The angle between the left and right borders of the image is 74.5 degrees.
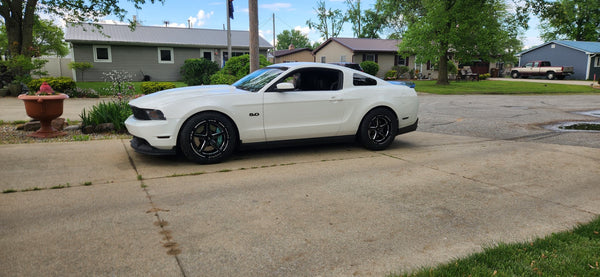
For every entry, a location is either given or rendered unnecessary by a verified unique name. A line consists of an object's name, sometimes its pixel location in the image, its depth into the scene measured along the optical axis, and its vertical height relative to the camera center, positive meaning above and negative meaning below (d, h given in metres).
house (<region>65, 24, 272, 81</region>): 27.58 +2.61
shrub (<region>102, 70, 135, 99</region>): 9.28 -0.19
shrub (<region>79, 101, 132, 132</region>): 8.29 -0.69
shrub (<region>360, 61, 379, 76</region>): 33.19 +1.40
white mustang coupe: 5.65 -0.45
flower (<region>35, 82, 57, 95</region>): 7.57 -0.13
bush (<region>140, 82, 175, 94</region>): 16.06 -0.15
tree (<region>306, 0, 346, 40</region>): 63.28 +10.05
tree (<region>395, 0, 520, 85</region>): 27.19 +3.65
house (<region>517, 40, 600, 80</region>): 44.12 +3.34
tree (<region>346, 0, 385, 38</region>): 61.22 +9.70
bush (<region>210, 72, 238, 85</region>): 13.85 +0.16
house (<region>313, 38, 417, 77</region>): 36.91 +2.98
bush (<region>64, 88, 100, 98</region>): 16.69 -0.42
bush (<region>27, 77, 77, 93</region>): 15.71 -0.03
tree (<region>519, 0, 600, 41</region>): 58.84 +9.55
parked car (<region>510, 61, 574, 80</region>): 42.44 +1.49
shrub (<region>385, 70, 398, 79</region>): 35.88 +0.87
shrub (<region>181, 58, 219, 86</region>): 21.64 +0.74
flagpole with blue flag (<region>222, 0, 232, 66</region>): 16.95 +2.87
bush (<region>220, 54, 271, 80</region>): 14.35 +0.63
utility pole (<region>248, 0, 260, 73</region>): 9.68 +1.22
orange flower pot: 7.41 -0.51
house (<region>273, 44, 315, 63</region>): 46.36 +3.44
